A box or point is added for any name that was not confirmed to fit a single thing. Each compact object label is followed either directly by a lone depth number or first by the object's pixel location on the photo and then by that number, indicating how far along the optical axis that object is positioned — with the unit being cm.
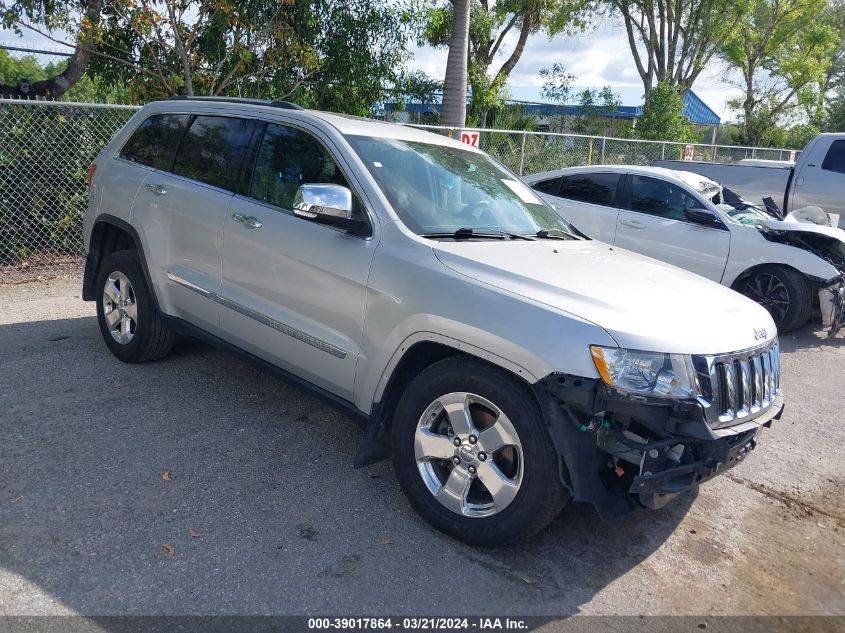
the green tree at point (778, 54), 2444
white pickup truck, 1125
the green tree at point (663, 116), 2147
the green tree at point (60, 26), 896
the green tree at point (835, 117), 3409
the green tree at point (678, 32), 2272
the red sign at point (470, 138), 998
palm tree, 1273
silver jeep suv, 304
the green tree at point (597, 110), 2478
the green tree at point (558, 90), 2534
